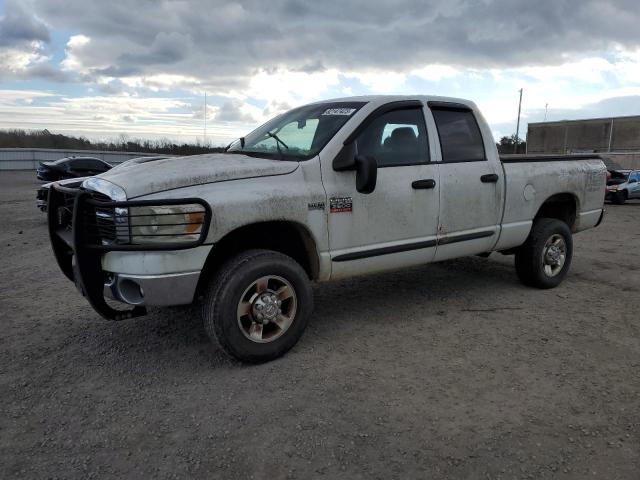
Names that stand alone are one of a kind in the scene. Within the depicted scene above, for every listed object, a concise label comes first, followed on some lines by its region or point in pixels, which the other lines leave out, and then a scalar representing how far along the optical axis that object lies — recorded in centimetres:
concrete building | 5259
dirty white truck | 337
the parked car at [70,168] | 1650
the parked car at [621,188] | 1822
